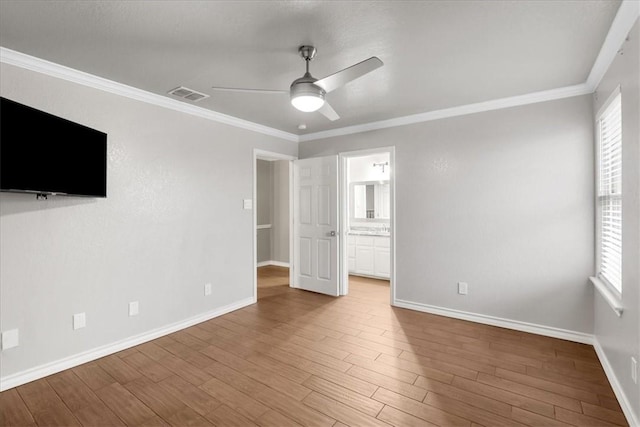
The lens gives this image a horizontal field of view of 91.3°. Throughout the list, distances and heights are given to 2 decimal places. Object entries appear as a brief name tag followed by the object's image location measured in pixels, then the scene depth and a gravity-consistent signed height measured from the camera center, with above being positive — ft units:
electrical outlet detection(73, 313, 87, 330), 8.71 -3.15
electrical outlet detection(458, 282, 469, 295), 12.03 -3.18
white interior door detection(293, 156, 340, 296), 15.35 -0.92
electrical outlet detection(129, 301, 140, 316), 9.96 -3.22
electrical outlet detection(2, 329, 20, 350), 7.47 -3.14
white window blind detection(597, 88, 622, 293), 7.70 +0.33
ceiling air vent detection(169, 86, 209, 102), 10.03 +3.77
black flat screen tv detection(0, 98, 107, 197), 6.56 +1.30
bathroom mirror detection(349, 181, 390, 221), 19.61 +0.41
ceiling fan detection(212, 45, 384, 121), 6.30 +2.69
